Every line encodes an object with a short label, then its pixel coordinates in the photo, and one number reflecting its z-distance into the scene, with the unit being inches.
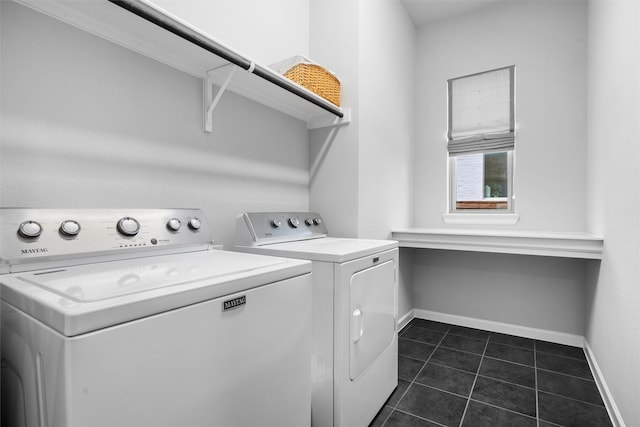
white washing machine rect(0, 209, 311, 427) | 22.2
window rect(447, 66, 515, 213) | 109.3
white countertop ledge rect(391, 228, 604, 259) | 77.9
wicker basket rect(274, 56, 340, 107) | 70.1
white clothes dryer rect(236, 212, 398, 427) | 51.4
